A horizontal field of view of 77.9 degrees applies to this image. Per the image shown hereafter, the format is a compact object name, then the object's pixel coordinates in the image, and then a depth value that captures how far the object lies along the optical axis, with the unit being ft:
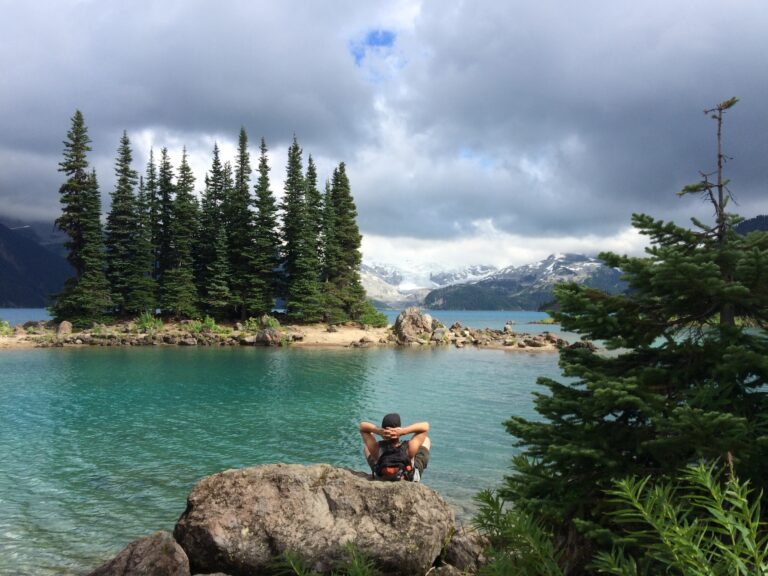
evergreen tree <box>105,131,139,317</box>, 200.44
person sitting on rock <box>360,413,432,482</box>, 30.99
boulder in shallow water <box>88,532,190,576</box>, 22.53
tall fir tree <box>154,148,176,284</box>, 218.18
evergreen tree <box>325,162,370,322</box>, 206.39
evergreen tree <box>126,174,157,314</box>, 198.70
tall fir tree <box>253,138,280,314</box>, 202.69
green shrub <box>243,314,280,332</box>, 184.44
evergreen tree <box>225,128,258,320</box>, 202.90
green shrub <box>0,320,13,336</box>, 163.51
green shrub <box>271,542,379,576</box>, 9.80
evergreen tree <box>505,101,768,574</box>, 14.51
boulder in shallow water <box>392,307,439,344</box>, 182.80
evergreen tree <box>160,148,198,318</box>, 198.49
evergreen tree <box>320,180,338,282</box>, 211.00
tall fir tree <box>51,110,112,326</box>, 186.29
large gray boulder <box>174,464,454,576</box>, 24.40
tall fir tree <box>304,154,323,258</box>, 210.18
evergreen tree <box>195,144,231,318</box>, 200.03
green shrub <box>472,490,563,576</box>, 8.86
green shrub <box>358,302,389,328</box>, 210.59
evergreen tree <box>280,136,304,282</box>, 210.38
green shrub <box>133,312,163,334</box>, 182.62
